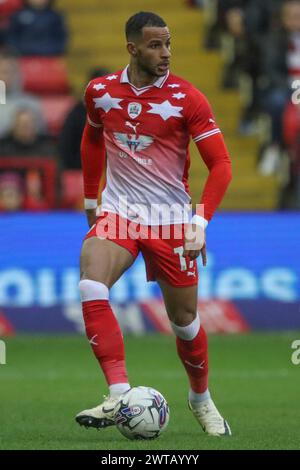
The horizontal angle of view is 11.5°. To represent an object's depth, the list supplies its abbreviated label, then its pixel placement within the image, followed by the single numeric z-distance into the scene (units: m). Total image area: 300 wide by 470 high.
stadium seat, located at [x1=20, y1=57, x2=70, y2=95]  19.08
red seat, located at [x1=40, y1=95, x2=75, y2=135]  18.11
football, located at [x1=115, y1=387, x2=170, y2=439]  7.85
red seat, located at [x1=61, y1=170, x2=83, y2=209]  15.56
